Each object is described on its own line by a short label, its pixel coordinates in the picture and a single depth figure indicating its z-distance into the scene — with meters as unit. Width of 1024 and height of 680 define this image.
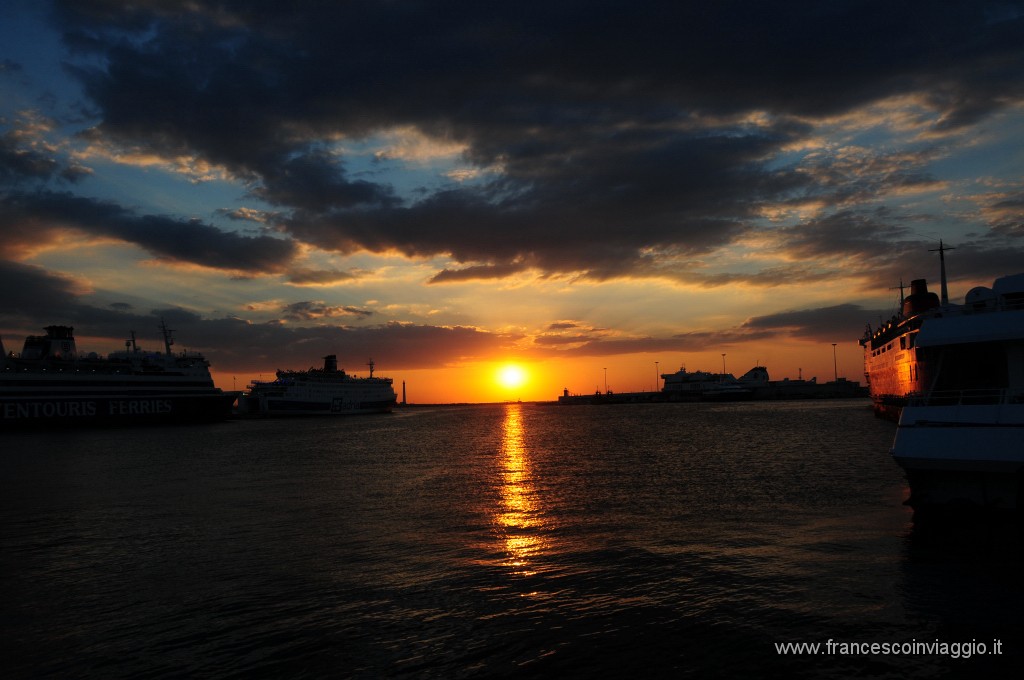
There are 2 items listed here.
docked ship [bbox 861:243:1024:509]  18.12
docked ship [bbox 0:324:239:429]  106.12
